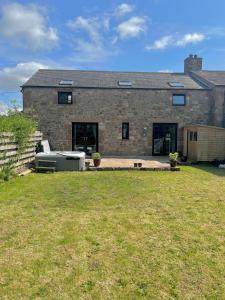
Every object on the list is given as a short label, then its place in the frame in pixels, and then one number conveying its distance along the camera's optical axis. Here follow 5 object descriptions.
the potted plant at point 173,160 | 12.51
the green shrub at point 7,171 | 9.00
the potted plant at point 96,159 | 12.59
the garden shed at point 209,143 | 14.90
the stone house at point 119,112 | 18.06
